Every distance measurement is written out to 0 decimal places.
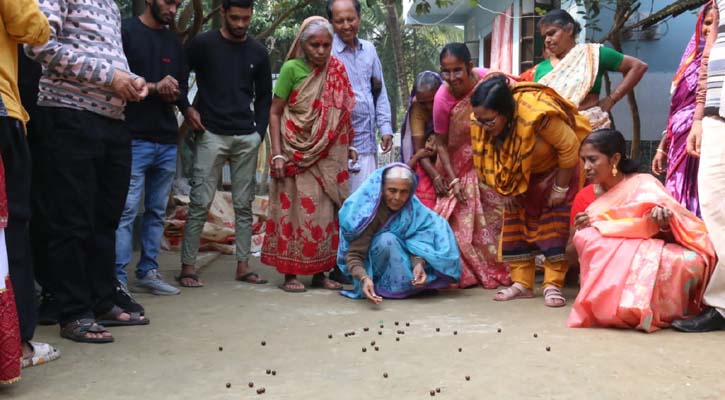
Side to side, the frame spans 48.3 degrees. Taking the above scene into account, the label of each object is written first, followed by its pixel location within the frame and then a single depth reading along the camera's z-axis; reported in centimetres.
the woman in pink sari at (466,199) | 601
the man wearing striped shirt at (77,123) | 392
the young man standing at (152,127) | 516
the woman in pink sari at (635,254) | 436
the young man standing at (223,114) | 579
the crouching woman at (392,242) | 548
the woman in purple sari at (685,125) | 487
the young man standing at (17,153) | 331
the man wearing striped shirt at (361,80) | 607
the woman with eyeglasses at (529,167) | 498
